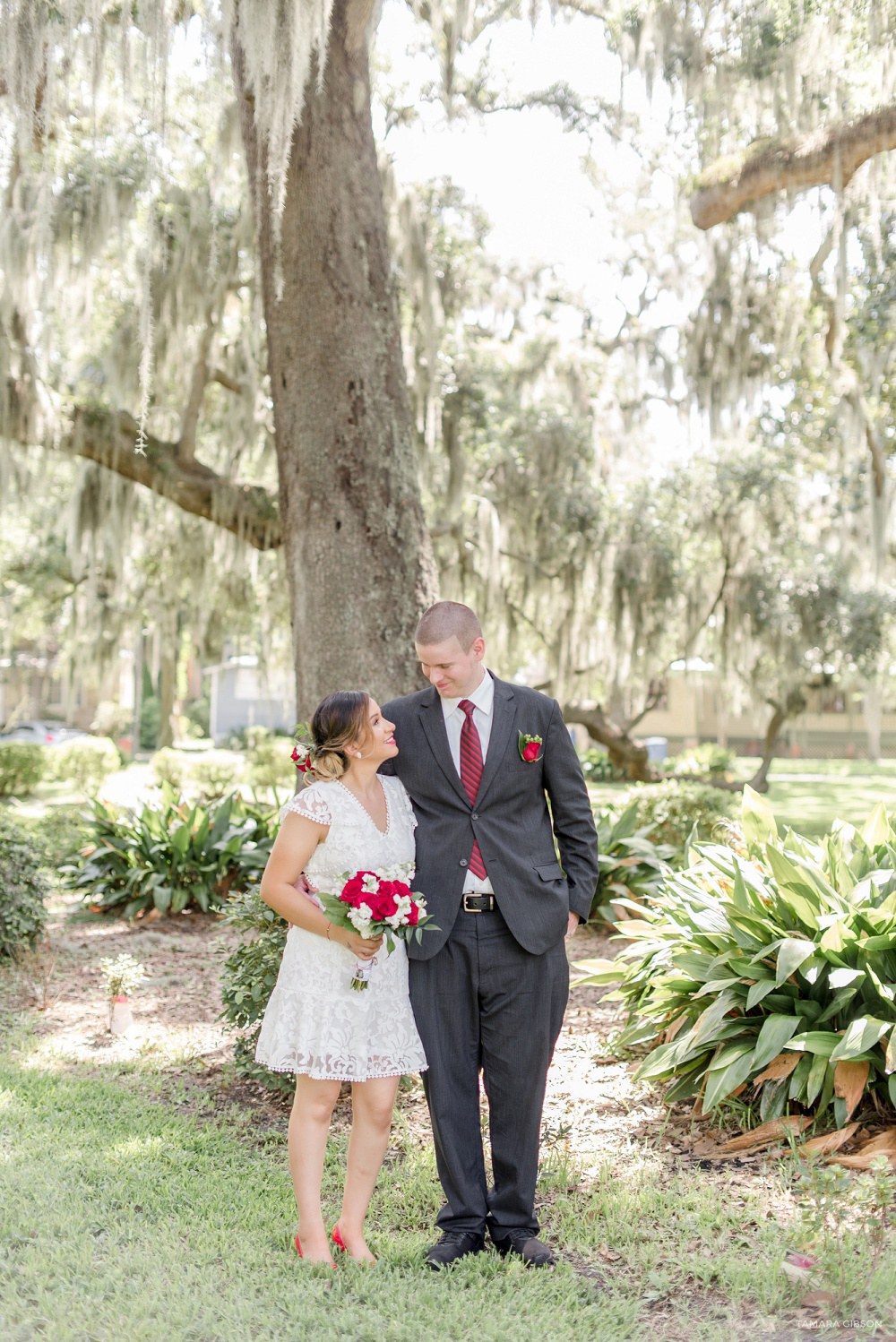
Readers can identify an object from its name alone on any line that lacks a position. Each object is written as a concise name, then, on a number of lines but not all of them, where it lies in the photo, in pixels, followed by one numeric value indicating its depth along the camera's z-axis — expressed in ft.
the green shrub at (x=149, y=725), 112.47
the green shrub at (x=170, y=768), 49.11
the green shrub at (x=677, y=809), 27.71
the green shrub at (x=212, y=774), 48.32
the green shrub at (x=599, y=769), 66.72
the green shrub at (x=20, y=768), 53.42
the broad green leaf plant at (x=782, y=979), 11.96
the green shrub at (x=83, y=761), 58.18
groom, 9.78
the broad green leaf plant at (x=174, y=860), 25.17
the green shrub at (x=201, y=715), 129.90
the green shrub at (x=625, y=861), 23.04
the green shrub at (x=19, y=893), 19.93
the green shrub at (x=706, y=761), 60.39
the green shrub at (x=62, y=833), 30.73
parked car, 96.53
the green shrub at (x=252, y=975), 14.10
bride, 9.50
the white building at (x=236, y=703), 115.24
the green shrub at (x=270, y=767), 50.16
